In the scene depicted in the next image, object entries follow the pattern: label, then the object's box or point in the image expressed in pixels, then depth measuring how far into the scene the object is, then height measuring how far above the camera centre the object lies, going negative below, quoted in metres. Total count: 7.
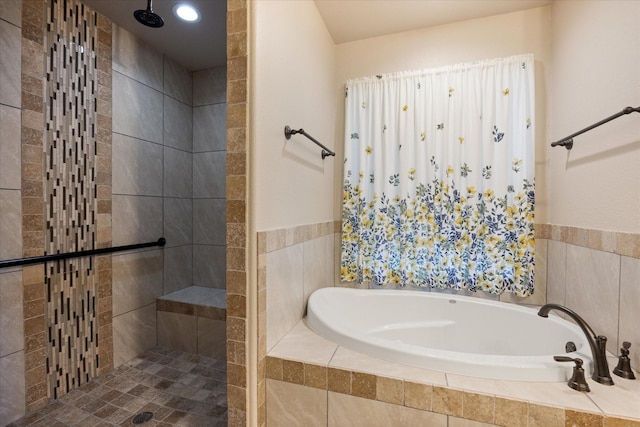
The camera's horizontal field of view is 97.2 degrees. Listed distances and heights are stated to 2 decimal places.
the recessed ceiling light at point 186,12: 1.83 +1.33
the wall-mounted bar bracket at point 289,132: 1.44 +0.42
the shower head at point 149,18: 1.55 +1.10
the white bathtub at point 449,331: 1.10 -0.62
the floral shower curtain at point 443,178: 1.80 +0.24
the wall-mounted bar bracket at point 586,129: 1.10 +0.40
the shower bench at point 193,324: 2.18 -0.89
